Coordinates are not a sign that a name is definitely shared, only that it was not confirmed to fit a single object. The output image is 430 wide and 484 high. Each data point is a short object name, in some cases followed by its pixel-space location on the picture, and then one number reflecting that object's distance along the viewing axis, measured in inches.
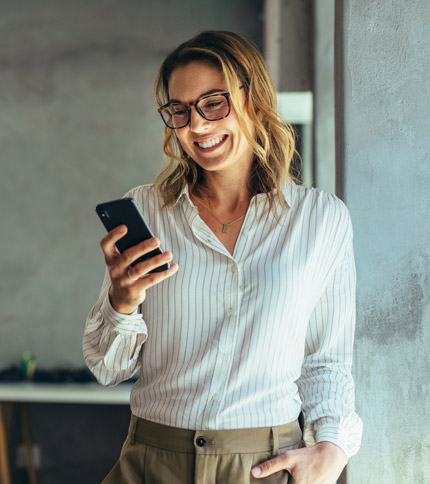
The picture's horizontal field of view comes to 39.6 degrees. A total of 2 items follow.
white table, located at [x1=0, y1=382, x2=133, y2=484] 150.3
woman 45.9
